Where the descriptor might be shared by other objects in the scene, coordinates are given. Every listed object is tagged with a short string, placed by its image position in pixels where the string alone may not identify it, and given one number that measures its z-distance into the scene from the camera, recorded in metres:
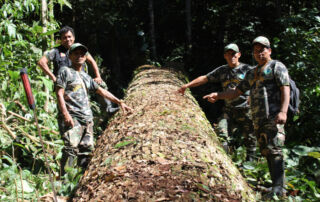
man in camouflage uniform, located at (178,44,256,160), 5.54
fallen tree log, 2.53
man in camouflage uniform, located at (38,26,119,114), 4.98
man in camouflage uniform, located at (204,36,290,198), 3.89
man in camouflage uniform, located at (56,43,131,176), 4.28
